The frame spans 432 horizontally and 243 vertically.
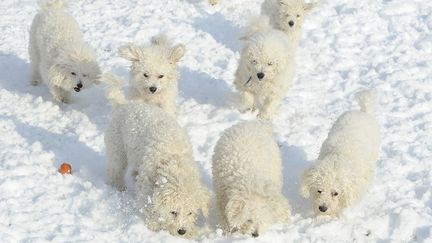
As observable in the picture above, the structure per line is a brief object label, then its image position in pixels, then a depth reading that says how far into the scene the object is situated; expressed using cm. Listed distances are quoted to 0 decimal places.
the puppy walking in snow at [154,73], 813
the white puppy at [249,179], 582
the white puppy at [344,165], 647
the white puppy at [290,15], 1074
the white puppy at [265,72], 881
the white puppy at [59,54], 895
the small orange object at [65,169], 714
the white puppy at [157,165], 593
